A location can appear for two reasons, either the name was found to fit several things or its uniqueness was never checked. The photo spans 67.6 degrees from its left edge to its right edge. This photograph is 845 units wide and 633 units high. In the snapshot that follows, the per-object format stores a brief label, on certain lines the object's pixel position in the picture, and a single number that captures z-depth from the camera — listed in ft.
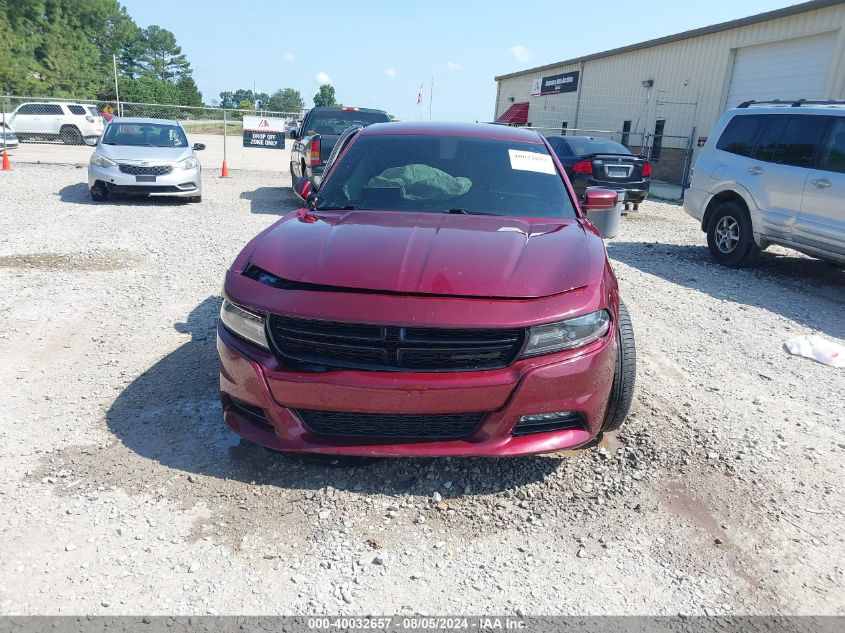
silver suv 24.02
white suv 82.74
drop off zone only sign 61.05
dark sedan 40.78
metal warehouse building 54.08
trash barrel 28.89
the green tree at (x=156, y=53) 319.88
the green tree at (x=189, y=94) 214.16
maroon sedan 8.66
